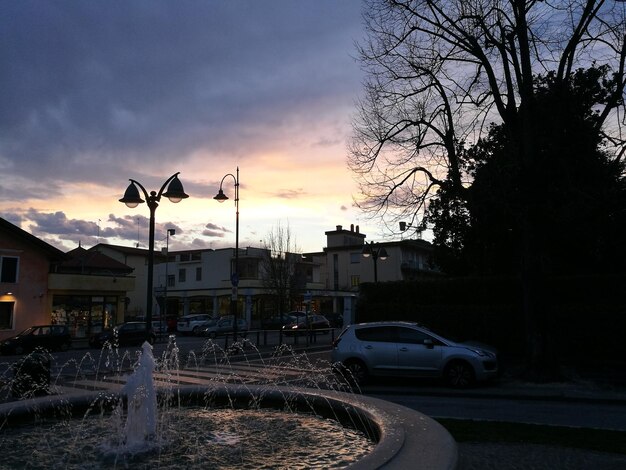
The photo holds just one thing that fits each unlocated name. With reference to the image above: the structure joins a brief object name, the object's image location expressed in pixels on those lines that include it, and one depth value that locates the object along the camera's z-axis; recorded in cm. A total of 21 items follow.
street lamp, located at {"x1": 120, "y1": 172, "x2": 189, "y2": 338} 1526
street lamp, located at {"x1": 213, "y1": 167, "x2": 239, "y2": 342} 2483
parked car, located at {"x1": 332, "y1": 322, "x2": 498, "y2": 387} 1453
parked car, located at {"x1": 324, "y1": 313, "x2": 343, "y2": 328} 5570
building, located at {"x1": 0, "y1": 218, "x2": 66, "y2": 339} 3684
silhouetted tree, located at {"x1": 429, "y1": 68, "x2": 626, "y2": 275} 1622
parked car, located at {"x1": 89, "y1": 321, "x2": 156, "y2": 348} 3516
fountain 621
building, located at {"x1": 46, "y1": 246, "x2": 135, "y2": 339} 4081
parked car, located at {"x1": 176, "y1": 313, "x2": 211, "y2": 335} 4706
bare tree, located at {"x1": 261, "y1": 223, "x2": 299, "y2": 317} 5547
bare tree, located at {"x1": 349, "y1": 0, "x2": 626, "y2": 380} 1619
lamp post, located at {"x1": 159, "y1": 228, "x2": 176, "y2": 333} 6094
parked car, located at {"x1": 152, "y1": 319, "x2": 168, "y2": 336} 4356
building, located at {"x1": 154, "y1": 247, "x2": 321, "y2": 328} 6078
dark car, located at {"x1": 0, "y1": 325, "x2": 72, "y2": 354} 3041
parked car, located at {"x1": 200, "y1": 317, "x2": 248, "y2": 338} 4397
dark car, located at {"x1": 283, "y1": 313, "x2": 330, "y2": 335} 4019
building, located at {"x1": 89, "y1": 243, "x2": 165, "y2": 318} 7000
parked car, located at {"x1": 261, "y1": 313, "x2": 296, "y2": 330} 4889
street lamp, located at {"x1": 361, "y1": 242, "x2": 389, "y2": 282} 3062
